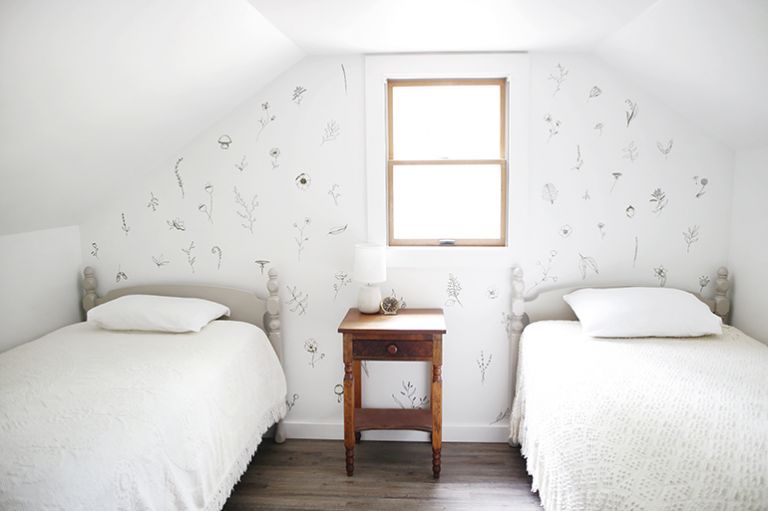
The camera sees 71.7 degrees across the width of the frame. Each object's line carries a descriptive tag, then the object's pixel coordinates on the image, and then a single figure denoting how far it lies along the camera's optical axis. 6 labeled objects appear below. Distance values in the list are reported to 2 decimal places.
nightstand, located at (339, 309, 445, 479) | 2.59
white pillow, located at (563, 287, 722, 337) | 2.52
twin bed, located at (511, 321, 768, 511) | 1.44
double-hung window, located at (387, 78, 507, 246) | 2.98
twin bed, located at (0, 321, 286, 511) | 1.46
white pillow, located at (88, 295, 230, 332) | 2.67
